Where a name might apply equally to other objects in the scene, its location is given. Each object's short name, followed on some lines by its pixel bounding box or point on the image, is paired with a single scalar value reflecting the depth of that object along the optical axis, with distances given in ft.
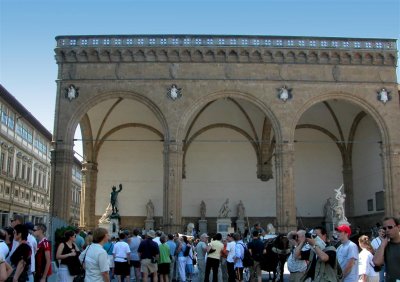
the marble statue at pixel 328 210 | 96.17
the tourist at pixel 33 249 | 22.51
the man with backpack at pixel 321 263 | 19.42
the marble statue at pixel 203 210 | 97.12
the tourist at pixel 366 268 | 25.23
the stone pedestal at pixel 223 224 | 92.69
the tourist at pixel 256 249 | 40.06
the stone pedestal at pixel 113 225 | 76.66
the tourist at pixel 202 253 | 44.09
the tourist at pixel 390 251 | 15.81
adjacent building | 110.01
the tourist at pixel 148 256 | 39.24
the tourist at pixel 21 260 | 20.38
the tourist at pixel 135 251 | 43.70
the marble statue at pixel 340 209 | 78.84
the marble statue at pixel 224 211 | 94.02
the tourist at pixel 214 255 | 40.83
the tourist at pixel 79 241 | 43.84
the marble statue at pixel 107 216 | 79.84
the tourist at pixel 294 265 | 27.70
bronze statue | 79.71
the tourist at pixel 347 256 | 20.64
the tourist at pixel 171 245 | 45.16
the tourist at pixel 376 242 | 29.82
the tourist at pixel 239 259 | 39.63
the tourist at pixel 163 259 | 40.55
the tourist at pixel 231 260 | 39.75
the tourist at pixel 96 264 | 20.15
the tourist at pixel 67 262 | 24.54
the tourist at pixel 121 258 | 40.11
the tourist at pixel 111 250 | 43.42
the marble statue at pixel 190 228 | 88.51
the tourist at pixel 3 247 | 18.33
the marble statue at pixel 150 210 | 96.68
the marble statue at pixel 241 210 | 96.58
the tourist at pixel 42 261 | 24.70
